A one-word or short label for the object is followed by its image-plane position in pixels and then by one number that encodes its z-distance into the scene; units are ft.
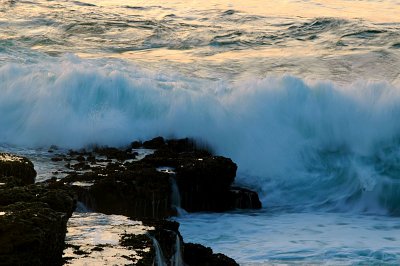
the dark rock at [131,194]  71.61
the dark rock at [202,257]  54.24
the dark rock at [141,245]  44.52
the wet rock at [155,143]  93.47
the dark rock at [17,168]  60.70
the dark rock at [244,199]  80.23
